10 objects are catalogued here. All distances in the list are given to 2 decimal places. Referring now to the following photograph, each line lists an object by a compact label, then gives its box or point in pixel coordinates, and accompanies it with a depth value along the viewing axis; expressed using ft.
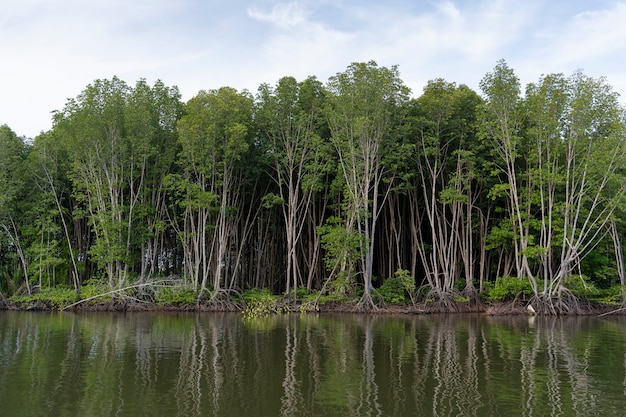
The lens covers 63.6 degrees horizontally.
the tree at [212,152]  89.61
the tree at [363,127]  87.40
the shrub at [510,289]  85.25
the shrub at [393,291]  89.45
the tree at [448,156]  91.30
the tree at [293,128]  92.73
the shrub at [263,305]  84.11
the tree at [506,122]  86.74
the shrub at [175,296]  89.40
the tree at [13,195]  97.96
